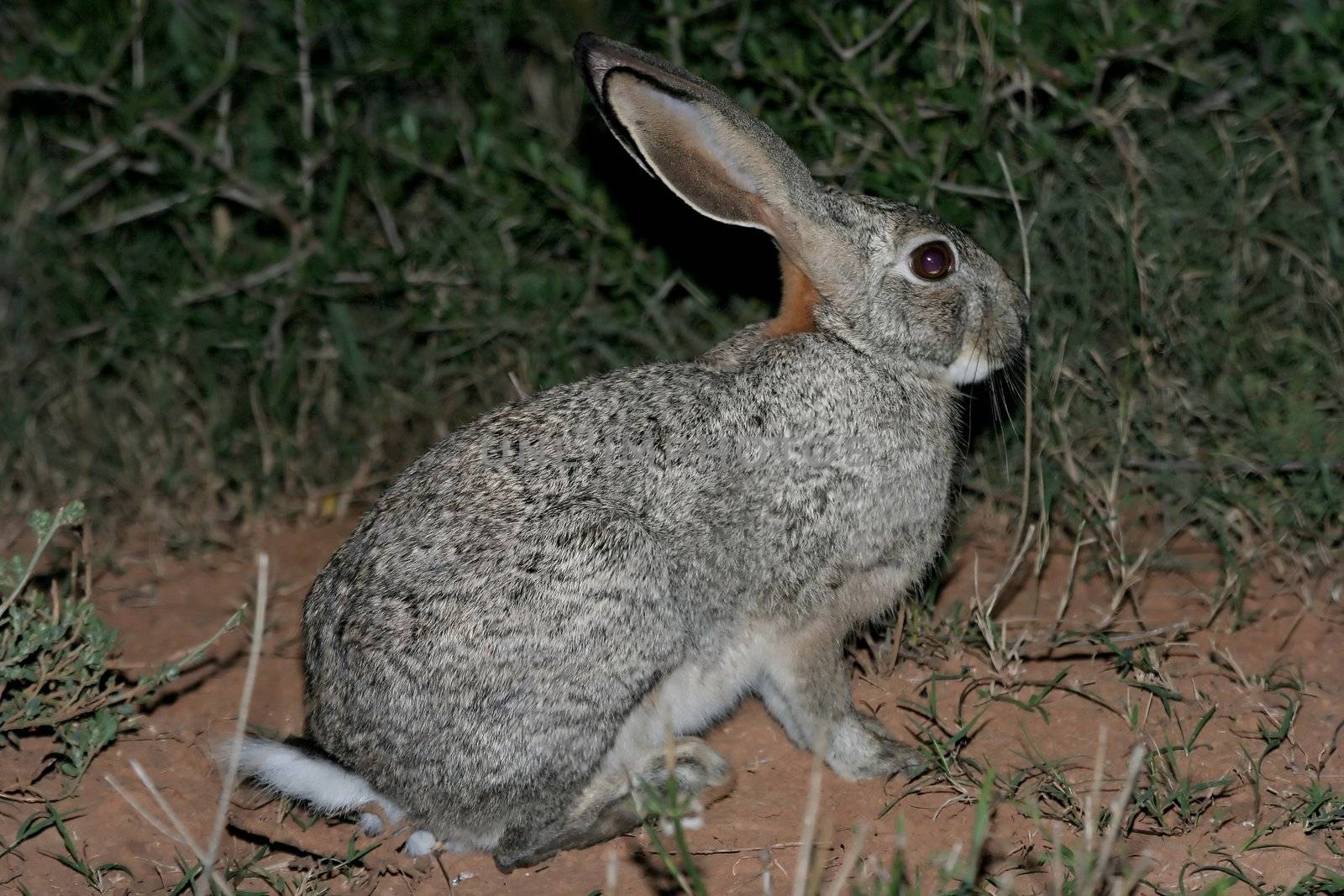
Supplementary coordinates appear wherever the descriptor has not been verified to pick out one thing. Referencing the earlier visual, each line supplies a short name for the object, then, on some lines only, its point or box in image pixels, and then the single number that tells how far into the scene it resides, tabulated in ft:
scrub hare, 23.68
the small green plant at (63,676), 25.21
